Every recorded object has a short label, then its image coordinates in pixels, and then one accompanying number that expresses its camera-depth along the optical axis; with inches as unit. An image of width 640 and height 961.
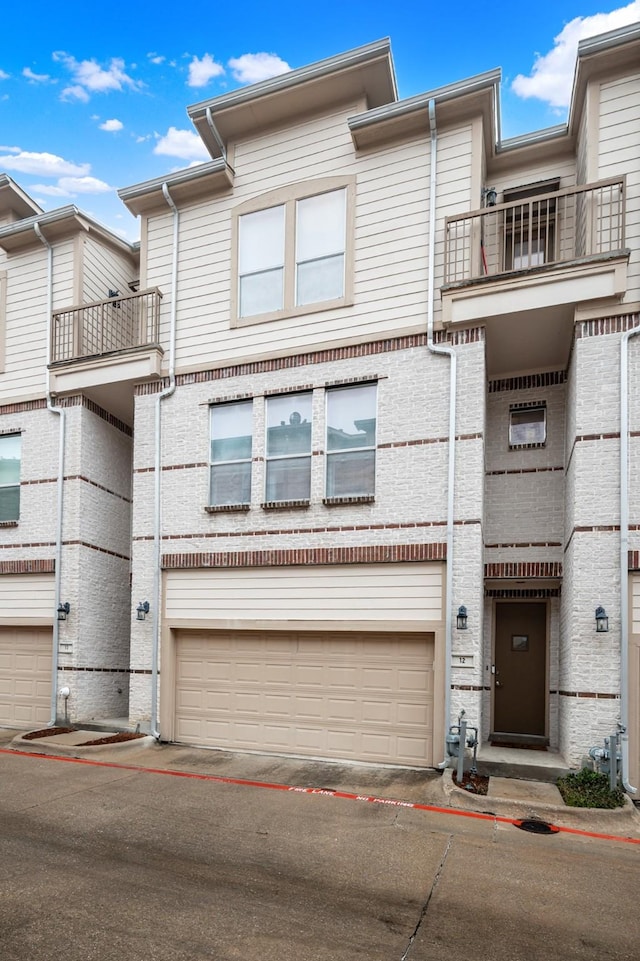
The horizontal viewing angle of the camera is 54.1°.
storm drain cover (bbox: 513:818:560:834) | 272.7
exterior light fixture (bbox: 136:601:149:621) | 448.8
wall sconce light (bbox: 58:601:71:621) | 480.4
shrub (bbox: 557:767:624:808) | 294.8
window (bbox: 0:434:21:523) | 522.3
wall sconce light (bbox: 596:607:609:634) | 333.7
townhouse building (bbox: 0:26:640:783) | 362.3
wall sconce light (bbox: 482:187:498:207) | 426.3
